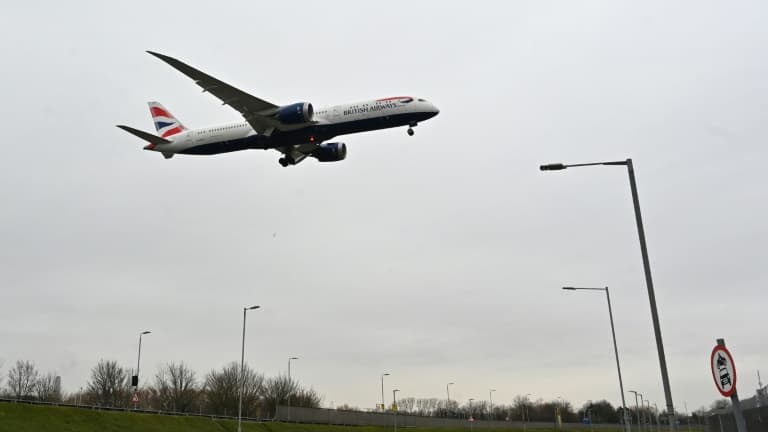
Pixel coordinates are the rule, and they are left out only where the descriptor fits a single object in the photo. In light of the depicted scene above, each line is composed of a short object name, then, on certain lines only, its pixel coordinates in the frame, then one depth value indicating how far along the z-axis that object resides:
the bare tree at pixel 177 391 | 116.62
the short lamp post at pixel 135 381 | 54.21
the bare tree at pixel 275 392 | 127.19
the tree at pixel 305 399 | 133.54
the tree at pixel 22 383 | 116.24
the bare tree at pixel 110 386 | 111.50
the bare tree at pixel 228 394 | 115.50
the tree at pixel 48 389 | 106.12
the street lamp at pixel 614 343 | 39.85
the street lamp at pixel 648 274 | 15.35
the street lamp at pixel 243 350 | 58.94
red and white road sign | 10.62
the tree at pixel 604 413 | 189.50
